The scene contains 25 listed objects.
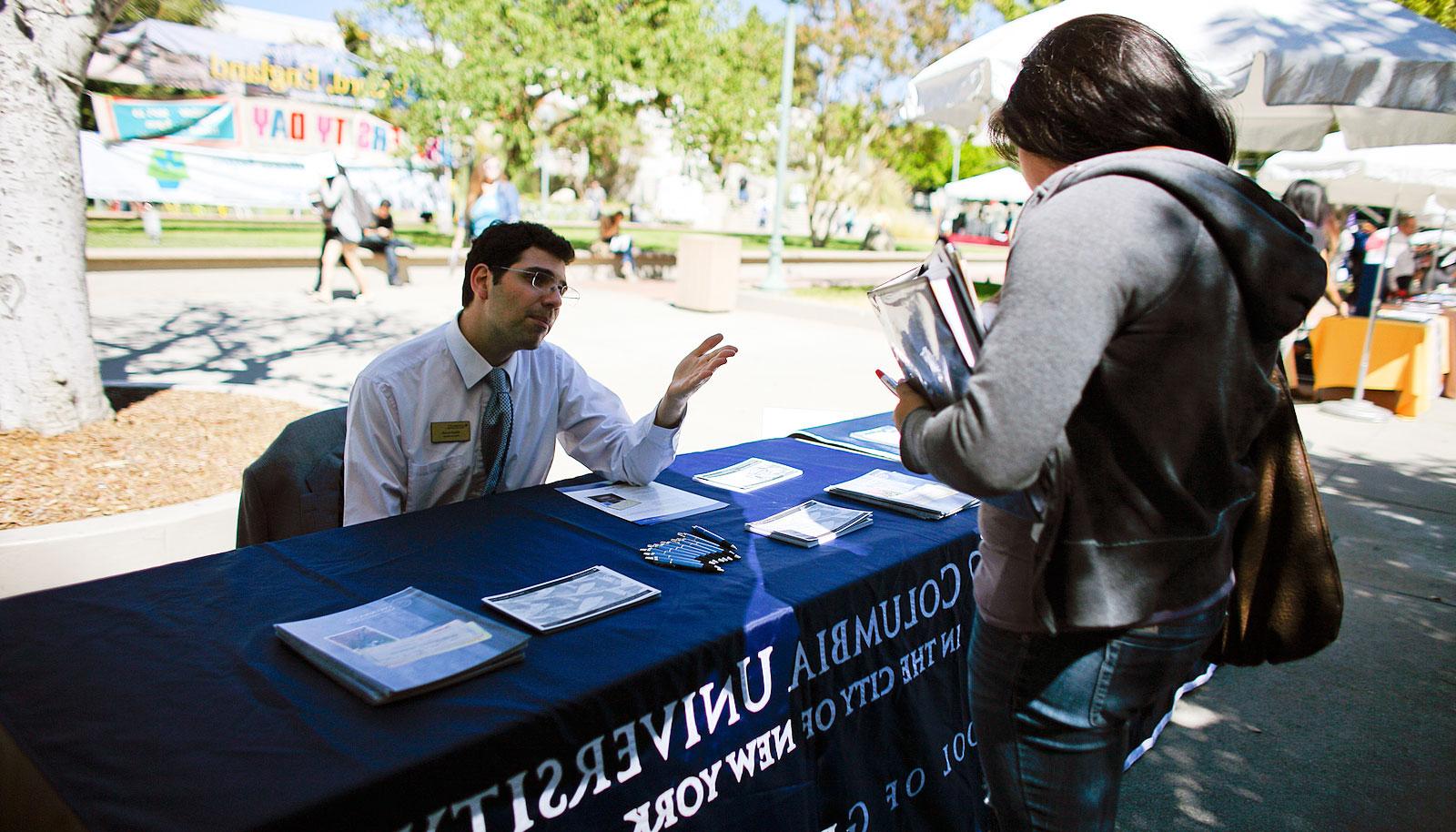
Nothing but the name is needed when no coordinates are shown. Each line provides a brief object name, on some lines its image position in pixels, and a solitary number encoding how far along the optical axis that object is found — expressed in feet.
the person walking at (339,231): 36.42
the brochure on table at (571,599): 6.06
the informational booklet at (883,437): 11.78
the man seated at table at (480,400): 8.68
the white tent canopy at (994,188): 54.65
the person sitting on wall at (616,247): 53.36
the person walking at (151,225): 54.44
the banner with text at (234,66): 61.57
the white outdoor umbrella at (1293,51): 14.83
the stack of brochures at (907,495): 8.83
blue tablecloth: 4.40
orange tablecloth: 28.22
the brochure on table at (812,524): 7.90
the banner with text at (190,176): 56.13
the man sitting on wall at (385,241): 43.57
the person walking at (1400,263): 44.30
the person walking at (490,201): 40.07
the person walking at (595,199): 108.47
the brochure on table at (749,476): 9.72
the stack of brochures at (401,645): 5.05
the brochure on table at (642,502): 8.48
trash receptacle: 40.19
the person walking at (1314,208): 23.41
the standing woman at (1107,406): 3.97
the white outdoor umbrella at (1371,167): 27.45
